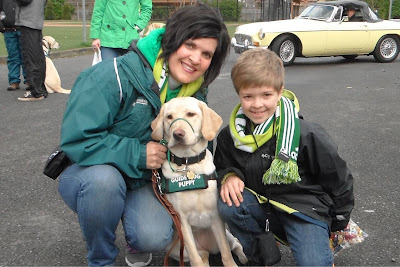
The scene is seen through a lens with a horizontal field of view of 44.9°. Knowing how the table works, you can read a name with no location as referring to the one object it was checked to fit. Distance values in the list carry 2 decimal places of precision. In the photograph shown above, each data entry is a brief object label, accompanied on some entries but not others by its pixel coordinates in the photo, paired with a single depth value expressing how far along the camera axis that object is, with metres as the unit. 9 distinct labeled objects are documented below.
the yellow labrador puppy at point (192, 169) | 2.58
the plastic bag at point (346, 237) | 2.69
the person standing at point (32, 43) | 7.21
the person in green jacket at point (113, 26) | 5.88
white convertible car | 11.42
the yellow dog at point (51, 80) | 8.06
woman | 2.46
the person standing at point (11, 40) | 7.22
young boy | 2.48
